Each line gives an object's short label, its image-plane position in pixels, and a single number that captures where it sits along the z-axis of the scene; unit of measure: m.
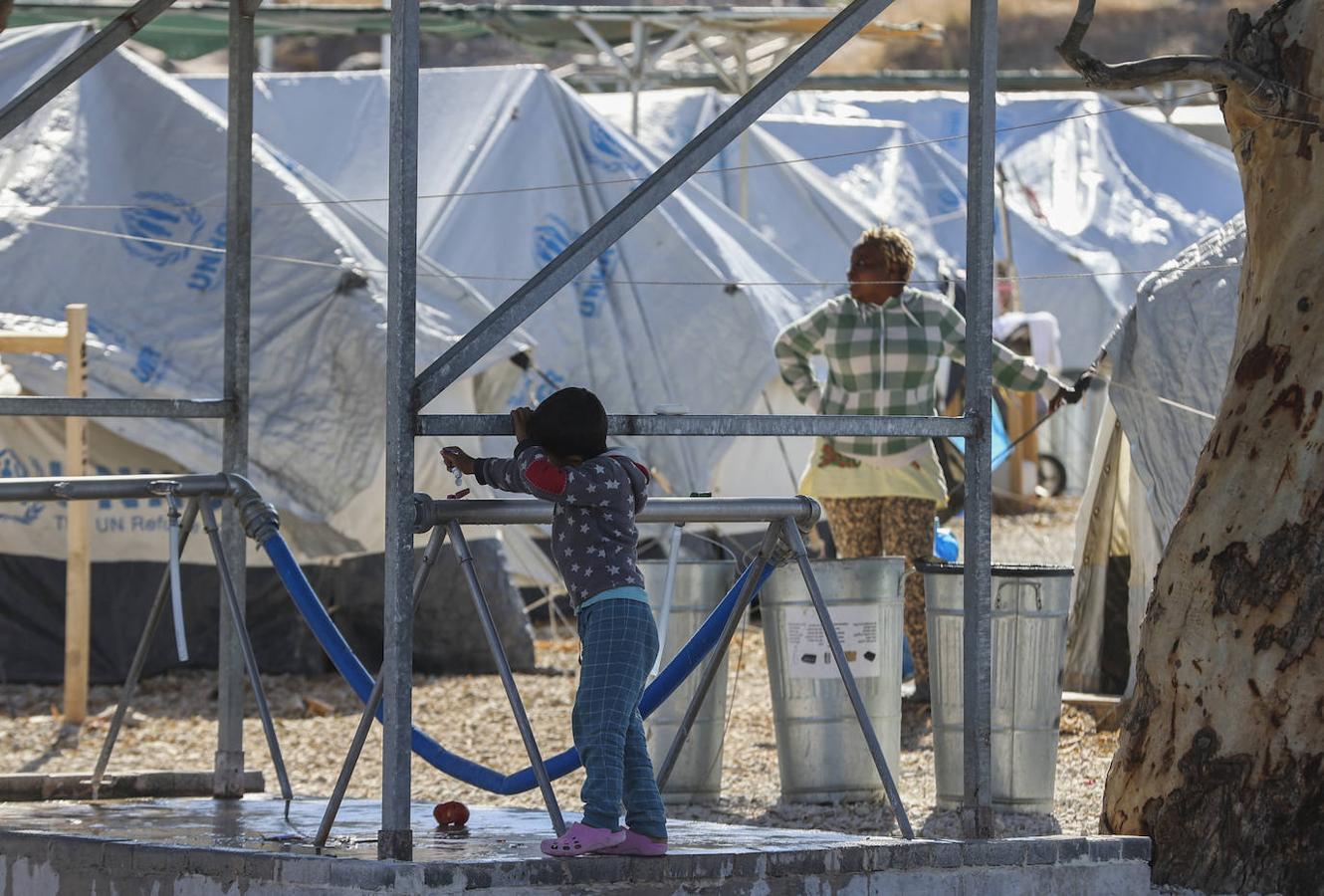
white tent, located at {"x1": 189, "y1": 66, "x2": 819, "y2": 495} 24.42
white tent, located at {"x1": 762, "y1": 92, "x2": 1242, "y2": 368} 40.06
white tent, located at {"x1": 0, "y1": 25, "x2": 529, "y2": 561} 19.97
